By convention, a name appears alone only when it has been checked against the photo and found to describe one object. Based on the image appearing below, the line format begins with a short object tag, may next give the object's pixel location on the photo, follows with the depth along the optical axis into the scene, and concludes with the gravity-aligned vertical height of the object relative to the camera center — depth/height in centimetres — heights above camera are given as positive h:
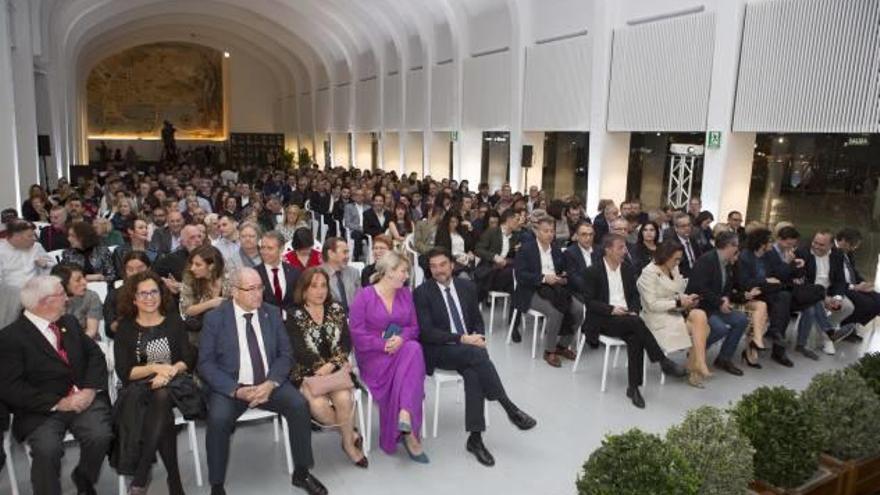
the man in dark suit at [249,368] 375 -134
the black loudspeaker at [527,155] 1381 +5
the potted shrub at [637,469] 264 -129
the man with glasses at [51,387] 336 -135
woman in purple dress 420 -133
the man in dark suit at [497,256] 728 -115
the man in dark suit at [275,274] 501 -99
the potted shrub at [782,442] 319 -137
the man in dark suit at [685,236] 703 -82
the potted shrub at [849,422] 346 -136
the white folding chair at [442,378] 445 -155
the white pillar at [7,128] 1005 +15
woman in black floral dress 408 -129
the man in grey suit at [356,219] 987 -108
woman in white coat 552 -130
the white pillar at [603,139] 1166 +39
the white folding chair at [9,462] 349 -177
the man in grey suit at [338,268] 514 -96
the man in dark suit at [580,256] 641 -98
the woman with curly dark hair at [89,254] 558 -101
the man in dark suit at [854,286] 669 -123
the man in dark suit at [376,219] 952 -101
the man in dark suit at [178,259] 548 -99
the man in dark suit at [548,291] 625 -132
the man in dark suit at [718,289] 587 -115
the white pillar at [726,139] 926 +39
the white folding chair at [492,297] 720 -161
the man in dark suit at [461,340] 431 -131
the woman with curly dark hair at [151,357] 355 -127
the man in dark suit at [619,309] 533 -128
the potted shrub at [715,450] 283 -128
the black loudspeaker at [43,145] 1400 -13
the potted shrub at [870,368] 381 -121
